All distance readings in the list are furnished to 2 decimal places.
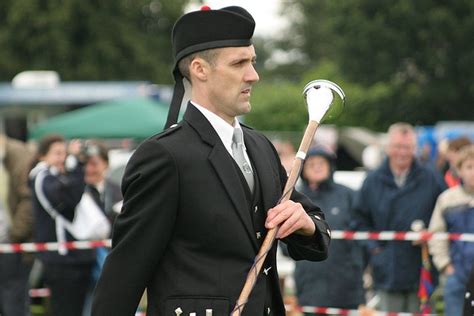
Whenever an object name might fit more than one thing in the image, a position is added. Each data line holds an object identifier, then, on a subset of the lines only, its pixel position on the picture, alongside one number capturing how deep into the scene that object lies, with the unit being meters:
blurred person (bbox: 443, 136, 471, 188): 22.52
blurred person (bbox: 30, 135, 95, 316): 17.83
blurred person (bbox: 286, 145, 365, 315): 17.31
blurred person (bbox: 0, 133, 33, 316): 18.94
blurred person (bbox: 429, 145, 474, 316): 16.47
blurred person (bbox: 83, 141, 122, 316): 19.05
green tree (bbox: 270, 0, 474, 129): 83.24
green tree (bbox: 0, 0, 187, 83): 86.00
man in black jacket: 7.50
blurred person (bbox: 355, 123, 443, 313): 17.56
